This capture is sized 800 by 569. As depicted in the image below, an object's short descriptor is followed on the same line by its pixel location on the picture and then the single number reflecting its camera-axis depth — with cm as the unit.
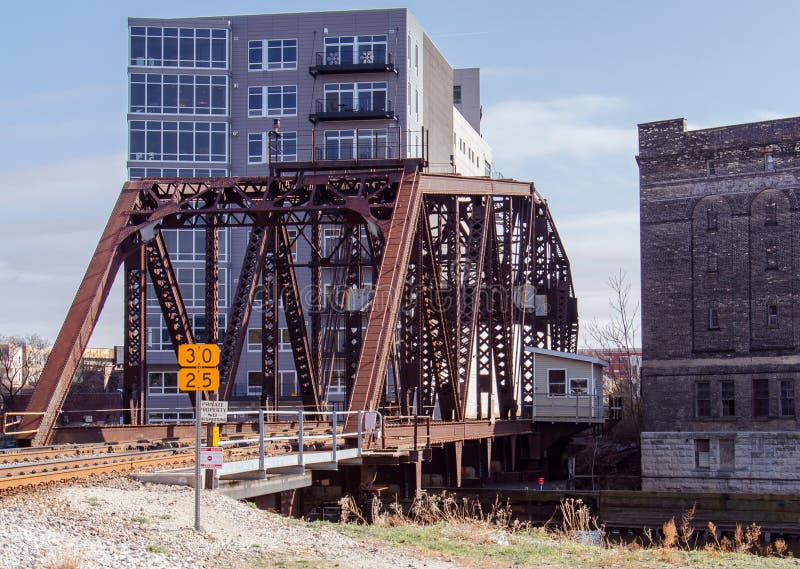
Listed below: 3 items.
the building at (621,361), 7034
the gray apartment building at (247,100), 7662
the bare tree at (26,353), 10626
